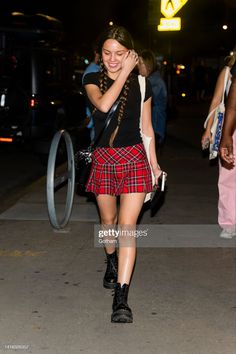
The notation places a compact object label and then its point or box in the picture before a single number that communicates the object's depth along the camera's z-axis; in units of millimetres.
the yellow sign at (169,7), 15758
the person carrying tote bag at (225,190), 5859
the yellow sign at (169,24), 16481
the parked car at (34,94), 11219
